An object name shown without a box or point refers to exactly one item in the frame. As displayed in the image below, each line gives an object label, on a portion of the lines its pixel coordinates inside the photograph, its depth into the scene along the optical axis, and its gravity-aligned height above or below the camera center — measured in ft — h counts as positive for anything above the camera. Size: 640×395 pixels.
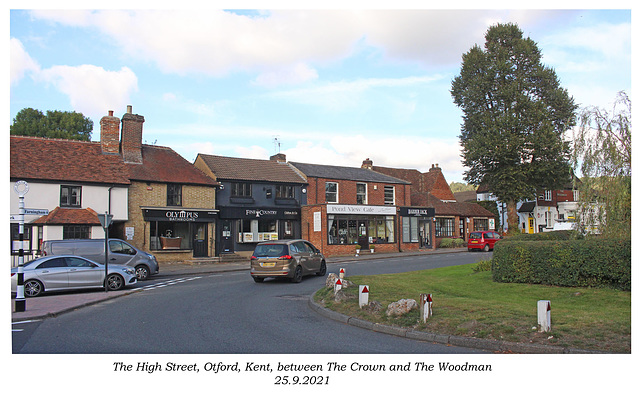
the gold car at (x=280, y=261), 58.39 -6.56
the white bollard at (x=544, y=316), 26.09 -6.05
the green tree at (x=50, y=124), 152.25 +28.13
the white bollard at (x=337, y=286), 41.63 -6.91
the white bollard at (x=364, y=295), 36.50 -6.77
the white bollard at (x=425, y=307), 30.48 -6.43
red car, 116.26 -7.96
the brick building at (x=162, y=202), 92.89 +1.42
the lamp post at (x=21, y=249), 40.14 -3.50
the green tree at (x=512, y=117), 122.42 +24.32
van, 62.85 -5.90
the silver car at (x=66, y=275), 50.93 -7.50
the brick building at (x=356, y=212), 111.86 -0.85
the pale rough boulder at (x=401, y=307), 32.22 -6.84
